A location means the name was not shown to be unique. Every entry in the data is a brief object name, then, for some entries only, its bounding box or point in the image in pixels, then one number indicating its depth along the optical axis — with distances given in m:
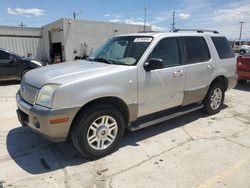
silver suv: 2.59
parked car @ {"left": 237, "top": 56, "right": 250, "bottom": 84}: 6.99
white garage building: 14.29
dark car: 7.77
